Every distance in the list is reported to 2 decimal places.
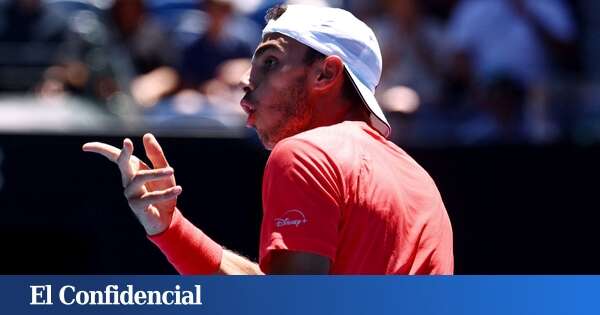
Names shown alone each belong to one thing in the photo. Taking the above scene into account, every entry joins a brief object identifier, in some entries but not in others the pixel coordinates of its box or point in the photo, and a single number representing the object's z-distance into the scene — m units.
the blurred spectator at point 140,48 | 15.22
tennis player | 5.98
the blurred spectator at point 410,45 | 15.27
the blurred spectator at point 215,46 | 15.20
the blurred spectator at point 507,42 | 15.27
